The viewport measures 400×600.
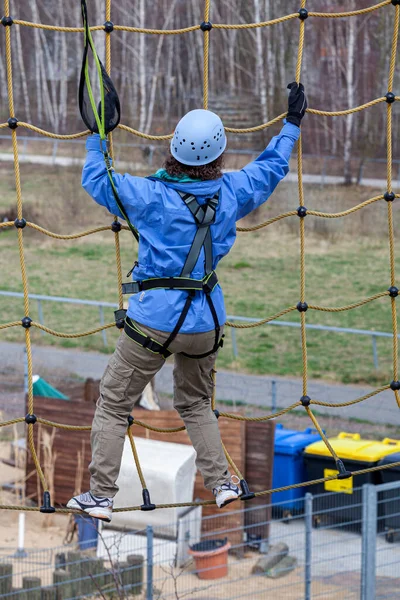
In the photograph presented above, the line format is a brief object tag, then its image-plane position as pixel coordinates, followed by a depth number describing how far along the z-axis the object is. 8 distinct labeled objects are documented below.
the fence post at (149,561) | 13.12
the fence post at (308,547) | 14.95
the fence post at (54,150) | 43.57
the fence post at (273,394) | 22.12
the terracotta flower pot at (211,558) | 16.44
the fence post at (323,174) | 39.61
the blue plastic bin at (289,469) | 18.72
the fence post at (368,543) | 14.47
